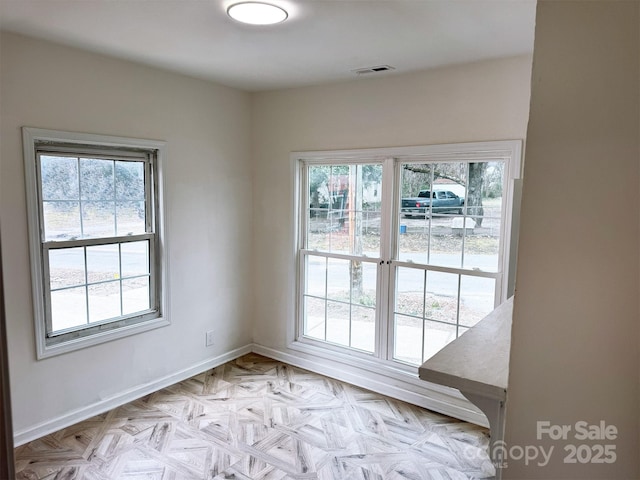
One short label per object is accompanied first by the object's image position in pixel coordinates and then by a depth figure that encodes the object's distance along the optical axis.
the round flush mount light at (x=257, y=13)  2.07
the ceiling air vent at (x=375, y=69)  3.09
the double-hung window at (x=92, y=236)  2.80
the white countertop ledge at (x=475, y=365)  1.01
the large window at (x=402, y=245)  3.07
